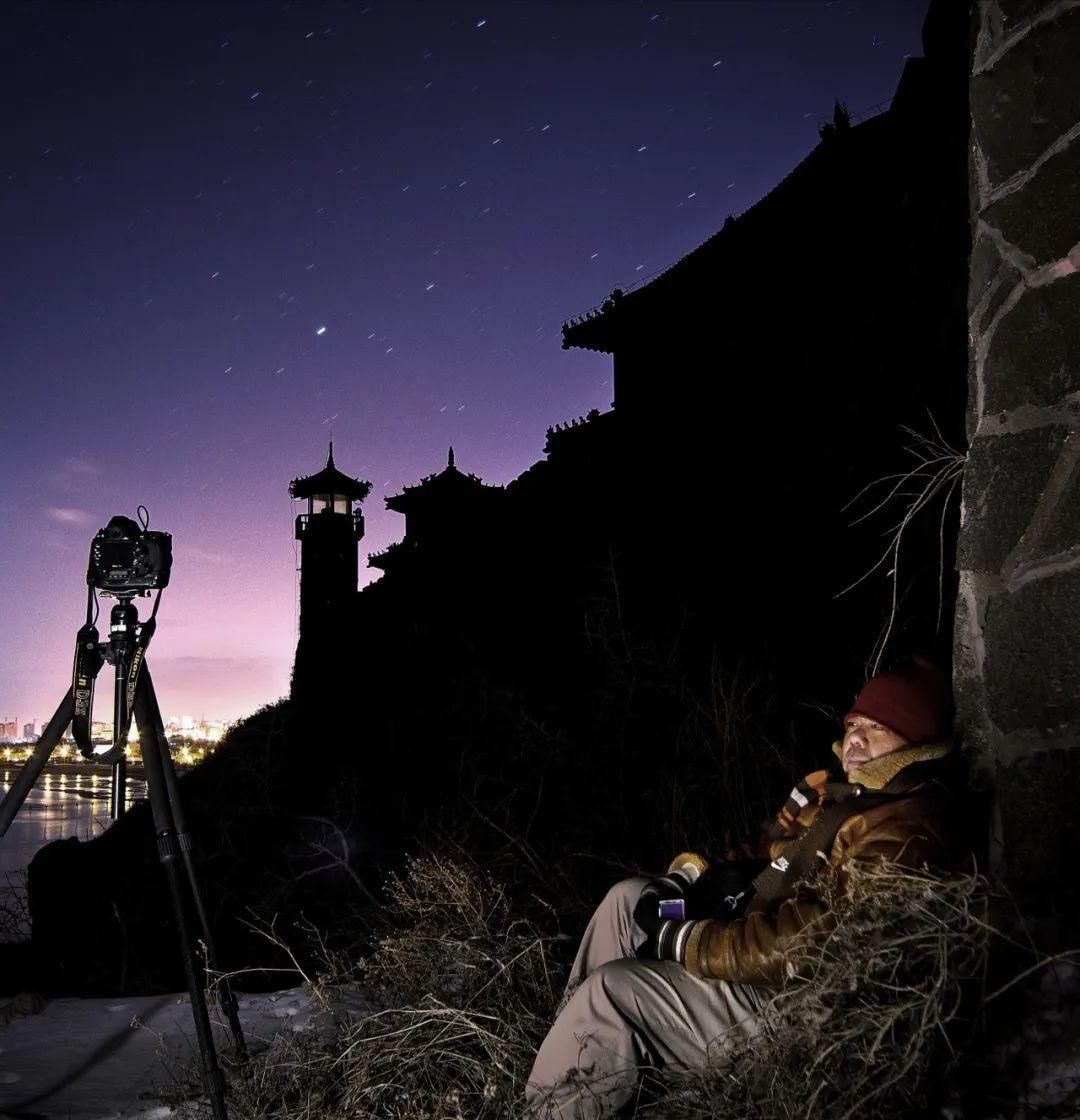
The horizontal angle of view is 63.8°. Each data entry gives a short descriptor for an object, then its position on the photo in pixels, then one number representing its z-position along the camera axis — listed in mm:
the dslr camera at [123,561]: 2564
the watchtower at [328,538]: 26141
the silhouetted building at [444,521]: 16578
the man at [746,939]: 1955
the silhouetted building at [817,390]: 9000
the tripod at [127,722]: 2523
